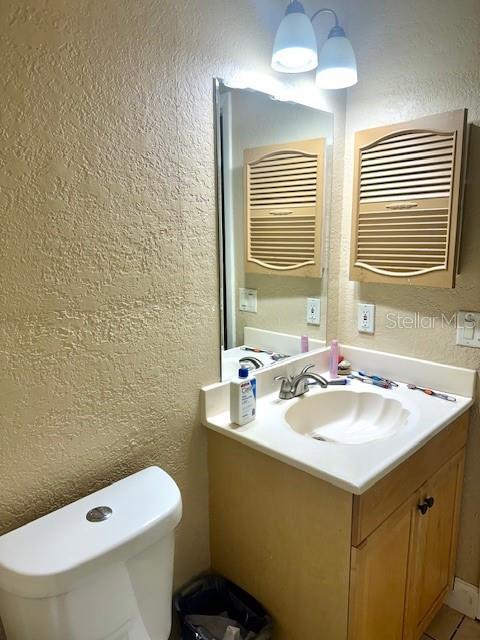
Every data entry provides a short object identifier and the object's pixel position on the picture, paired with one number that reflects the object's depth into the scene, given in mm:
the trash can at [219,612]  1313
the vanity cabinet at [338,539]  1158
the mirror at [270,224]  1461
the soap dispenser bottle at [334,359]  1836
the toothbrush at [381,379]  1729
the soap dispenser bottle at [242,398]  1357
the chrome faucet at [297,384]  1590
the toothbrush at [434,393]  1575
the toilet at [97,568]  887
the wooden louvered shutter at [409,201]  1454
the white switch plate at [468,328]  1536
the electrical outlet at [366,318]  1810
